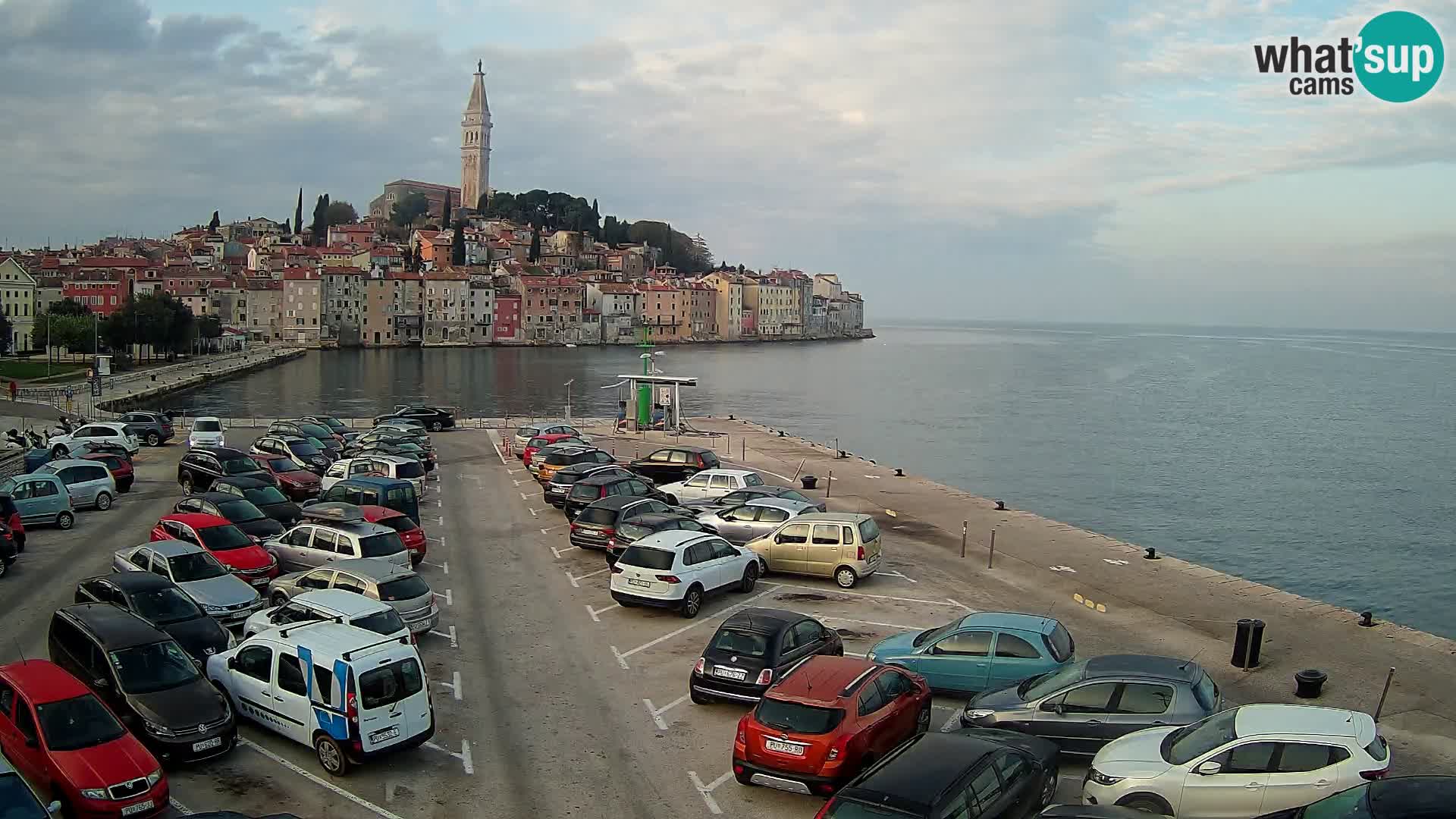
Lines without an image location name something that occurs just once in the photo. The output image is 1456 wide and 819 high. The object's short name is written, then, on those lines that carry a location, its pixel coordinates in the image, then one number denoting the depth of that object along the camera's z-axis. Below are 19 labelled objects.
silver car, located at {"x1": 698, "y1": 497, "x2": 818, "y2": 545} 19.16
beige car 16.89
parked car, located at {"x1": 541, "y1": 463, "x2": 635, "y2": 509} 22.82
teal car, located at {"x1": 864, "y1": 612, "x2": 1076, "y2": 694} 11.27
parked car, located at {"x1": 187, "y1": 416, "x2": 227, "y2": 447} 30.33
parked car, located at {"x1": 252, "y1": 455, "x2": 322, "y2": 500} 23.39
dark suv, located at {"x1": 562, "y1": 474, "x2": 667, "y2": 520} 20.89
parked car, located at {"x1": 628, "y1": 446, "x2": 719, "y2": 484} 27.12
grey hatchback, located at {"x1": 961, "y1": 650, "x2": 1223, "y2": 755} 9.41
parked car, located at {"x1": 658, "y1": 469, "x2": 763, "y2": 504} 23.53
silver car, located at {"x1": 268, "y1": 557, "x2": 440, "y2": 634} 13.24
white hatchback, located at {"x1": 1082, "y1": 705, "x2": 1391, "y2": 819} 7.66
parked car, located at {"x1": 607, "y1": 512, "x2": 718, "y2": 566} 17.17
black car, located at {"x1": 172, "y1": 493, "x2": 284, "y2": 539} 17.83
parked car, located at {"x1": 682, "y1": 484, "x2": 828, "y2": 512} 20.91
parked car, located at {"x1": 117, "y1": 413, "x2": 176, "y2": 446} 34.00
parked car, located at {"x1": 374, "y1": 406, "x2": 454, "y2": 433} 42.00
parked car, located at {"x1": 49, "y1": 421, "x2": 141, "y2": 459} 28.52
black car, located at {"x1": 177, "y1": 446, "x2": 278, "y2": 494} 23.91
